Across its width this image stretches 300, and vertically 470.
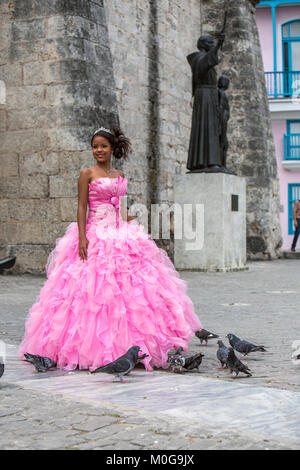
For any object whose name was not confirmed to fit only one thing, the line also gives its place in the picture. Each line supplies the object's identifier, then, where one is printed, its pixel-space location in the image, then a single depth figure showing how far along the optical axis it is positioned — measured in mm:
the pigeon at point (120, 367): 4254
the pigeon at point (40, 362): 4590
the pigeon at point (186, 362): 4523
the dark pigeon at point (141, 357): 4488
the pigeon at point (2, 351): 4912
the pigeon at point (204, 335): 5461
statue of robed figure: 13203
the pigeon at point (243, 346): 4973
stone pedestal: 12992
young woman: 4715
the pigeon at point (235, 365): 4355
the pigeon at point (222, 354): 4598
